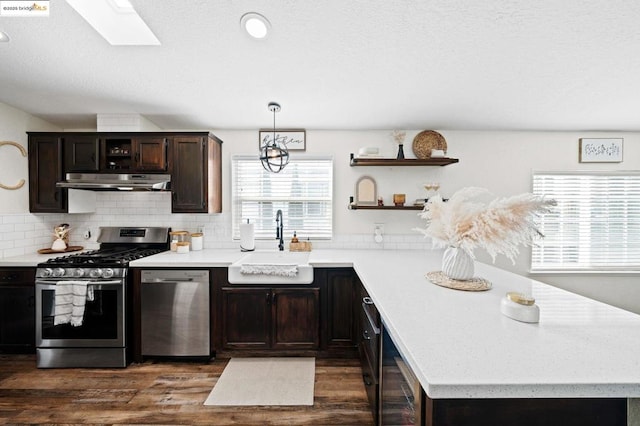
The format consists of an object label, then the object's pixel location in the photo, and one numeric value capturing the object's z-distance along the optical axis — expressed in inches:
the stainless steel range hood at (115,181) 112.8
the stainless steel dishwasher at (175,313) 104.7
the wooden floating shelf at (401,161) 122.4
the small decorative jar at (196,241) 130.9
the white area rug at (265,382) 85.1
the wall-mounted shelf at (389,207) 127.7
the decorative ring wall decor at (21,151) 113.9
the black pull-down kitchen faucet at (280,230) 129.9
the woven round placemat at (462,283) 65.1
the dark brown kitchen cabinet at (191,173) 120.2
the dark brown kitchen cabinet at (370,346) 67.0
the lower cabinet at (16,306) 106.4
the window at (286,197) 137.3
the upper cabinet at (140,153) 119.2
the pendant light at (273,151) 107.6
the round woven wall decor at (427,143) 132.7
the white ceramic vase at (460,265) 68.6
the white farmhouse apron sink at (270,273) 104.2
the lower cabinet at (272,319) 107.0
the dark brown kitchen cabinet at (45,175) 119.8
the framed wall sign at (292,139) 134.8
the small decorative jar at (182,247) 124.7
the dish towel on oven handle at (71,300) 98.3
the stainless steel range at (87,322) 101.1
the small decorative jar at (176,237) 127.5
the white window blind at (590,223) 136.3
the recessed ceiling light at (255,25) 70.4
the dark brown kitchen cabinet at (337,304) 108.2
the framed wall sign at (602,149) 133.8
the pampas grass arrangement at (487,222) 56.7
